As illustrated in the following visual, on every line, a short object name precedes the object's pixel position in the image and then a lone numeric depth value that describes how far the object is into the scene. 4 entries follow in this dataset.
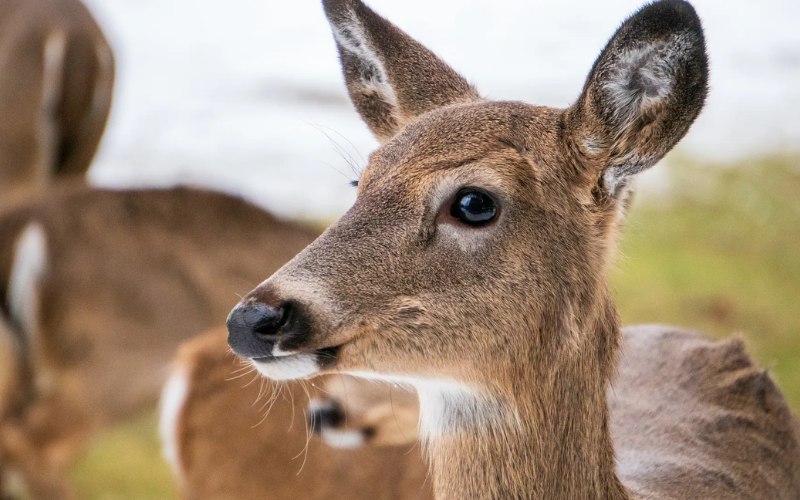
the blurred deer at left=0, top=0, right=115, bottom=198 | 11.32
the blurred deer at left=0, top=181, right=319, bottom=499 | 8.88
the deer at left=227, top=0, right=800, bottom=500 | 3.77
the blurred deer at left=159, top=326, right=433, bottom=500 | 6.47
